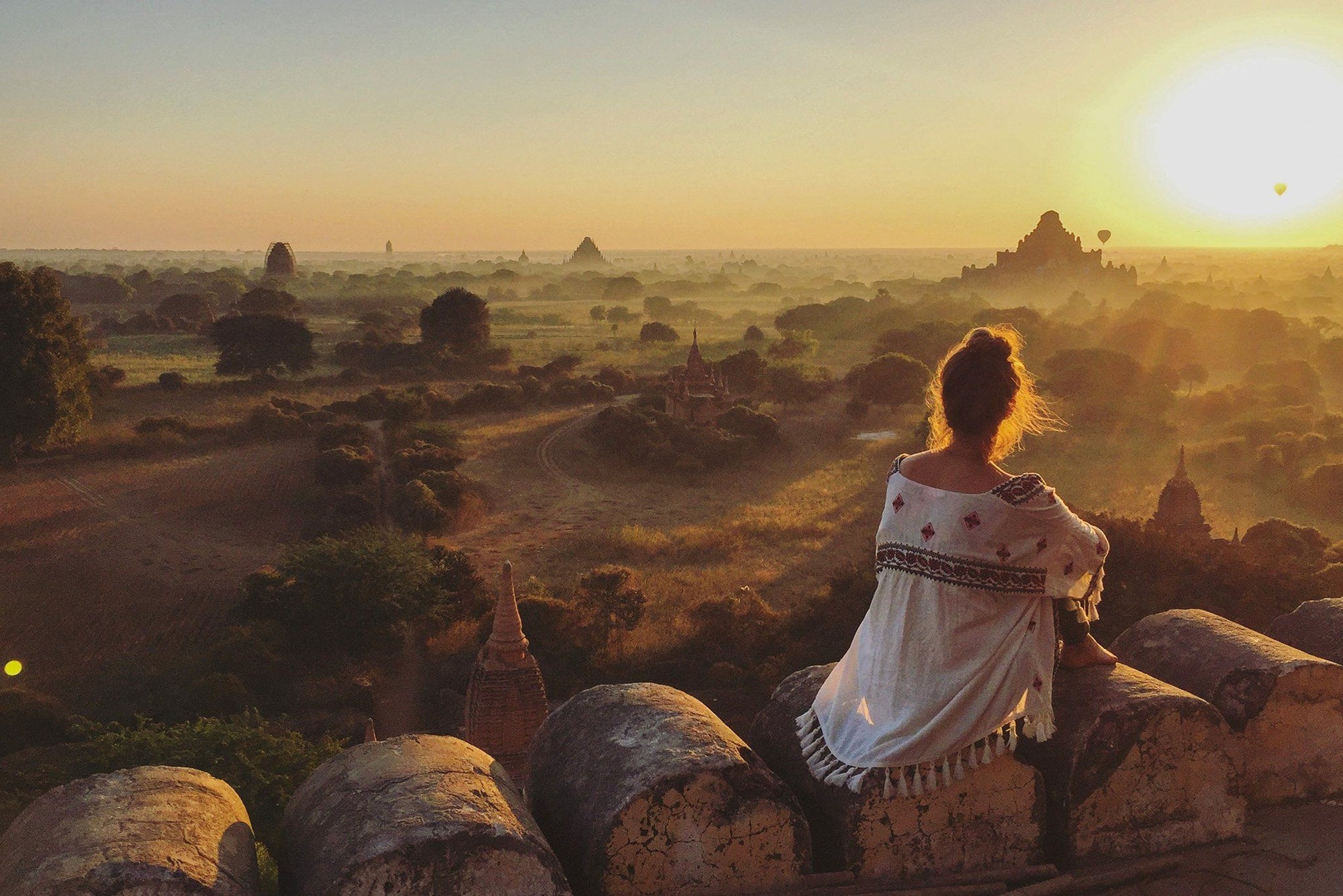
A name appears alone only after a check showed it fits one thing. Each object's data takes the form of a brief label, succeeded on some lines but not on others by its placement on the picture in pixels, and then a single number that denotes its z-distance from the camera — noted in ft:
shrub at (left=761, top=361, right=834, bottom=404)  113.09
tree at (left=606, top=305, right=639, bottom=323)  225.35
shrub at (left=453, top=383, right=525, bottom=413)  104.83
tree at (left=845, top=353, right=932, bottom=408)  106.32
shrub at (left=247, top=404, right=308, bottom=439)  90.02
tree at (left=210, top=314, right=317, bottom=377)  115.65
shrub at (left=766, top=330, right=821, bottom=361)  149.69
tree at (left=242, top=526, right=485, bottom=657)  47.93
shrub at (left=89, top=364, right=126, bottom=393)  95.68
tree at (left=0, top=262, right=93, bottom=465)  77.56
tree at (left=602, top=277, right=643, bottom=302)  322.14
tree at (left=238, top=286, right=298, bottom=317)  174.60
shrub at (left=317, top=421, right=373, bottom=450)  83.87
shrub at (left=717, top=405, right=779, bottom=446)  92.53
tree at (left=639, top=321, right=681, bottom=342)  172.55
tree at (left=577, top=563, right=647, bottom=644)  49.08
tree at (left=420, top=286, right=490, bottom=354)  138.31
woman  9.93
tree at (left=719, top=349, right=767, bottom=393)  119.96
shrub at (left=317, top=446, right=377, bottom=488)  74.43
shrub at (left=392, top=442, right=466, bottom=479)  76.02
